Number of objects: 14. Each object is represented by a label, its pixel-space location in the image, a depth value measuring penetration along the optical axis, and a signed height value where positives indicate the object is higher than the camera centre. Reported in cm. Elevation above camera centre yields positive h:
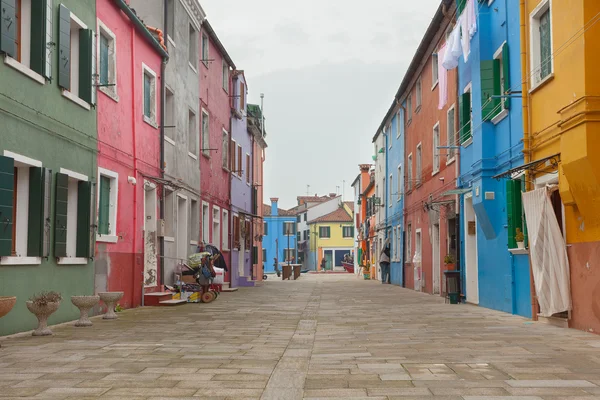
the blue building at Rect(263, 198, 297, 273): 8356 +257
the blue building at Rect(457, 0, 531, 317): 1348 +210
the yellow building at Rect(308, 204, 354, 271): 8438 +206
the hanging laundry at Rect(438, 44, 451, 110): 1839 +452
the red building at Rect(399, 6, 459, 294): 1992 +298
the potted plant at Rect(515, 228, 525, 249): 1303 +29
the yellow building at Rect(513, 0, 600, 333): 994 +194
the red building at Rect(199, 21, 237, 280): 2383 +409
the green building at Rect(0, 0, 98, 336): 1008 +167
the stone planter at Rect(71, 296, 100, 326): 1144 -77
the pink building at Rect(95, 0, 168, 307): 1416 +229
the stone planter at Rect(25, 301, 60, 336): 1008 -79
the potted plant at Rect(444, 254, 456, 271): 1831 -20
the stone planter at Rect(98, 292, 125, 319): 1270 -77
